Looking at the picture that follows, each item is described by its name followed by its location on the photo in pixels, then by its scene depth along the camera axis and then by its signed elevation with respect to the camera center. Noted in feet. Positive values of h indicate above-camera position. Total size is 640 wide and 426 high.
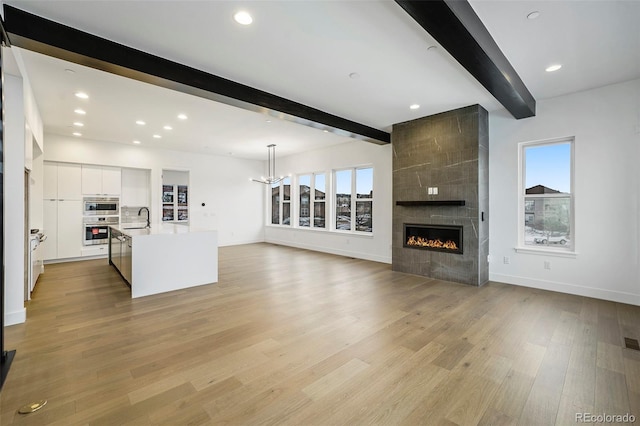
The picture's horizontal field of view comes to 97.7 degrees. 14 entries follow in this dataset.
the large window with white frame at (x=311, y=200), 26.99 +1.42
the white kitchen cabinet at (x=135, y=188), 24.82 +2.36
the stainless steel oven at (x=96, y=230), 21.79 -1.24
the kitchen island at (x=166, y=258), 13.14 -2.25
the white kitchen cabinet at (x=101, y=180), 21.98 +2.76
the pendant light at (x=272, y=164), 24.64 +5.73
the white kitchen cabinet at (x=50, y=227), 20.18 -0.96
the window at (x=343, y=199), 24.49 +1.38
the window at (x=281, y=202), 30.99 +1.44
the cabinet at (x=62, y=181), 20.45 +2.47
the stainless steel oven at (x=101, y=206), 21.90 +0.63
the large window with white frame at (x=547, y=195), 14.02 +1.01
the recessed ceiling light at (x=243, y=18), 7.91 +5.69
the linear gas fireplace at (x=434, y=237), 16.03 -1.41
